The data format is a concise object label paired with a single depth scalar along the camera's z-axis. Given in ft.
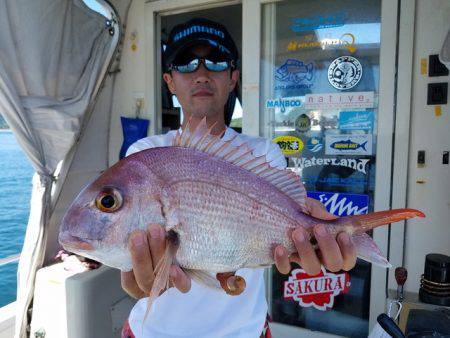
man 3.82
